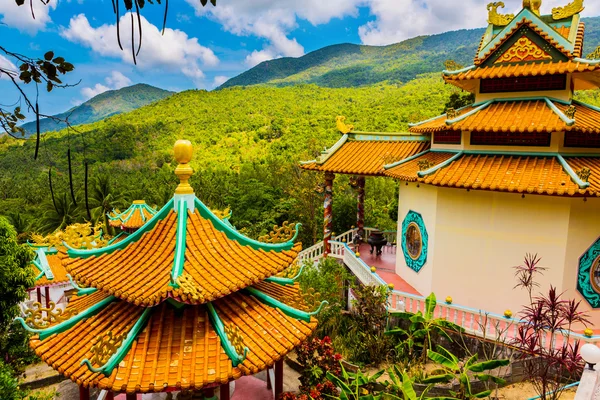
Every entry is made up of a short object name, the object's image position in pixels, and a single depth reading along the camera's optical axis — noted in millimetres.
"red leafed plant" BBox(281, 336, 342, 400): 8035
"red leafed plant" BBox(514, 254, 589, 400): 6439
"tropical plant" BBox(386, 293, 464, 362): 9156
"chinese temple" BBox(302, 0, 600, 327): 9484
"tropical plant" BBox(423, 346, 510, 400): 7211
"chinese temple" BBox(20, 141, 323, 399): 4824
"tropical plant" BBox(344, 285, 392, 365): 9914
